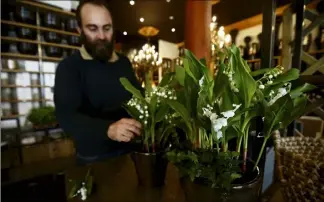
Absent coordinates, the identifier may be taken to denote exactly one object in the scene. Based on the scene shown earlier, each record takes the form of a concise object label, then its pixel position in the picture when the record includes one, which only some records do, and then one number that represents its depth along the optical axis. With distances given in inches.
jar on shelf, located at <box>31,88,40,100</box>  151.0
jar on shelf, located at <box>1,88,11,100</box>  135.2
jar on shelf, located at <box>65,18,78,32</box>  159.3
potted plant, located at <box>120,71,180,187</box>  21.5
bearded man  38.2
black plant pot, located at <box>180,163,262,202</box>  14.3
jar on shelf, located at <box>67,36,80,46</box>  164.4
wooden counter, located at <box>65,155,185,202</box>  20.9
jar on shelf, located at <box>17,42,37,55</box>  139.2
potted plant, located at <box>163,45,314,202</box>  14.4
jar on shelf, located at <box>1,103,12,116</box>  135.6
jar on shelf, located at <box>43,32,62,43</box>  150.4
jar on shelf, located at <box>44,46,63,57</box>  153.3
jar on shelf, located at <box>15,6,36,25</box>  134.6
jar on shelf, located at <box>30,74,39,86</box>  149.2
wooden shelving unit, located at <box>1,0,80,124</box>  134.6
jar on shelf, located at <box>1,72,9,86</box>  135.3
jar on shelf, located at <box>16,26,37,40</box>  137.8
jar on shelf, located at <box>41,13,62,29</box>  147.0
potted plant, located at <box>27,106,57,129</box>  125.7
